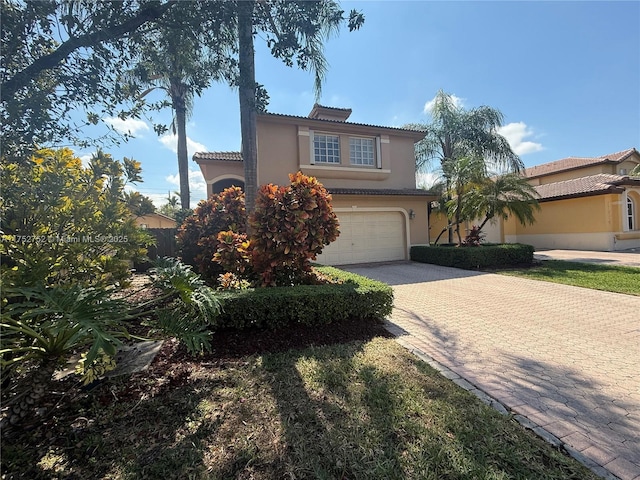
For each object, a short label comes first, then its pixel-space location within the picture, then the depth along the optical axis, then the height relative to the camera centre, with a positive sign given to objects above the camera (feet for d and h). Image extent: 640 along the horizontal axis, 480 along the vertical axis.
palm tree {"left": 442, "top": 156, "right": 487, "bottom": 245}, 42.78 +8.93
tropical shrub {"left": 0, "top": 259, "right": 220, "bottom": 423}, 7.39 -2.57
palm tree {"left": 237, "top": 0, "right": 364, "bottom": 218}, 13.69 +11.23
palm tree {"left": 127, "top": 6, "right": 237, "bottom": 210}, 12.84 +10.25
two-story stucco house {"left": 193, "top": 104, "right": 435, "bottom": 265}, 44.52 +11.89
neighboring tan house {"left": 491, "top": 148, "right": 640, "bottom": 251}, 54.70 +3.21
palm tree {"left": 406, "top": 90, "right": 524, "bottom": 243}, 59.57 +22.54
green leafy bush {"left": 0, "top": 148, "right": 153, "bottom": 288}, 9.24 +1.04
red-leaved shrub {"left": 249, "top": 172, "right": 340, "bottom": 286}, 16.25 +0.95
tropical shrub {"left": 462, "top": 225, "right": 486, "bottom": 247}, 43.34 -0.40
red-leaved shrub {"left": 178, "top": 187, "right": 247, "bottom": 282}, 23.73 +1.58
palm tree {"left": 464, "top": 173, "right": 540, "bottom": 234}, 41.75 +5.48
